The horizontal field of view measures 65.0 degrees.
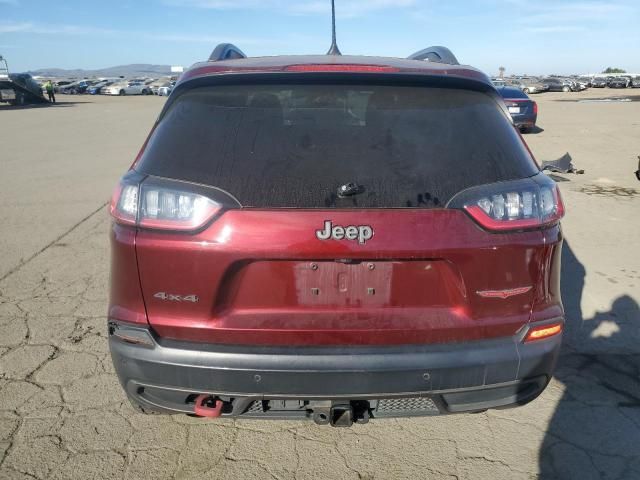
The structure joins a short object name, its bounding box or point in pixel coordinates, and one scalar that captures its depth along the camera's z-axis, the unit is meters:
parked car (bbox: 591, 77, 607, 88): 59.98
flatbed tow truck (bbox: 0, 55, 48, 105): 31.12
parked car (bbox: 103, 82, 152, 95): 53.44
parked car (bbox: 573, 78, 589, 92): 52.22
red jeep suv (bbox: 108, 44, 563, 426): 1.87
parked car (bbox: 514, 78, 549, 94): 49.44
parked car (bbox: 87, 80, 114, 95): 54.50
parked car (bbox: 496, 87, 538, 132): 14.96
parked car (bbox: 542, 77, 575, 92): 51.59
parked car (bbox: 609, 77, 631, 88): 55.66
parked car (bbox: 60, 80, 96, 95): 55.00
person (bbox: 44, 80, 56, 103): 35.72
